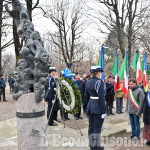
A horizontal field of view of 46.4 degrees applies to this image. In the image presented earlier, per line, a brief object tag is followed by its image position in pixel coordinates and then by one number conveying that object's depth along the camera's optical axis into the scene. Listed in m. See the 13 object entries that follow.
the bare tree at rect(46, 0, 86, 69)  17.33
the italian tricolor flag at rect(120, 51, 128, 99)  7.27
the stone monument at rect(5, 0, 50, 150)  3.28
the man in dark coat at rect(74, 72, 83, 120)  7.99
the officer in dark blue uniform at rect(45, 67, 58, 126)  6.49
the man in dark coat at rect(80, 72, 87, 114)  8.61
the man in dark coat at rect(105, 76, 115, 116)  8.60
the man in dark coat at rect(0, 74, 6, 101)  13.44
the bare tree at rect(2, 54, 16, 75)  39.49
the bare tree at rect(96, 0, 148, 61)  13.83
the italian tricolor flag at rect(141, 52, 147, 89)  8.35
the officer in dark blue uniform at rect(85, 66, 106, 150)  4.29
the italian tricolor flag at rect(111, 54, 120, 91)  7.65
